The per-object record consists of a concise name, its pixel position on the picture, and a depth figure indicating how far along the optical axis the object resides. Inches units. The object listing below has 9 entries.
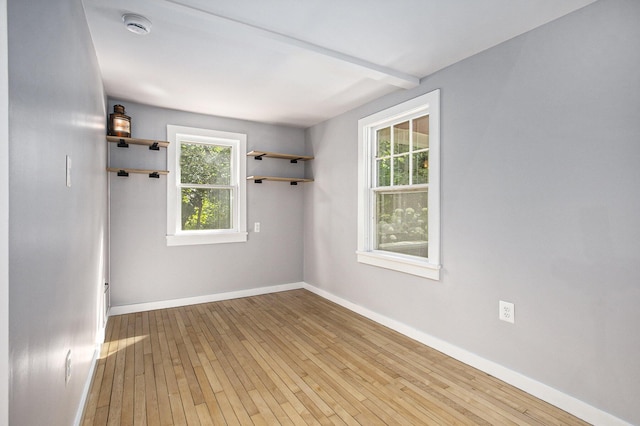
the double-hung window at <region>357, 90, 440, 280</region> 120.6
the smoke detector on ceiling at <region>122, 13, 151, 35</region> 84.2
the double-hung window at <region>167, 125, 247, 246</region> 164.6
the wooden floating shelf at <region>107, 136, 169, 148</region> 142.7
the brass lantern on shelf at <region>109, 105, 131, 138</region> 142.9
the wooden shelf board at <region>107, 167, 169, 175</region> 144.3
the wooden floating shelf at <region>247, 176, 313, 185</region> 178.4
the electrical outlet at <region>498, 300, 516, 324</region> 96.7
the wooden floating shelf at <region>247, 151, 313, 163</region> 177.0
